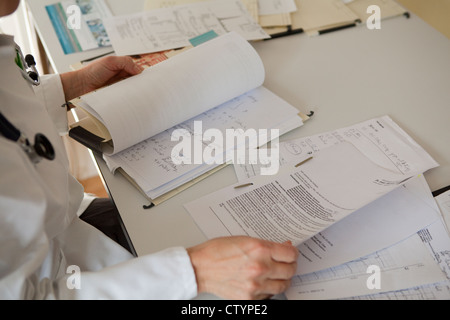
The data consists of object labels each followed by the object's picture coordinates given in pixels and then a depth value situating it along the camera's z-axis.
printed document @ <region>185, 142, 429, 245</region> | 0.81
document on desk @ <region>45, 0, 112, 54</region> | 1.31
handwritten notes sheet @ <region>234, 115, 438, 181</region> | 0.94
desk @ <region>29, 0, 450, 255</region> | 0.88
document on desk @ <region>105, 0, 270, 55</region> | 1.28
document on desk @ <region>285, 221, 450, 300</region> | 0.73
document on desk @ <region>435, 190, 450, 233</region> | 0.83
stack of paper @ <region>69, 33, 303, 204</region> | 0.94
